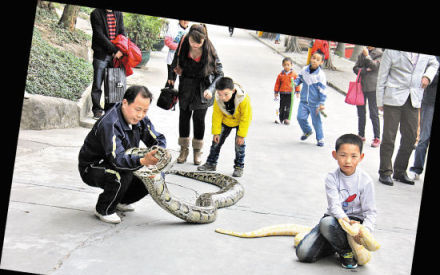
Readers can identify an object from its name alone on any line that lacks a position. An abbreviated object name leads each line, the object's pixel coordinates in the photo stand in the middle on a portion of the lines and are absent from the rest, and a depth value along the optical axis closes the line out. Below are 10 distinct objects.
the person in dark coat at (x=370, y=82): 9.07
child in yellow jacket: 6.61
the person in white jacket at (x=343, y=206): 4.31
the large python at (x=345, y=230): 4.18
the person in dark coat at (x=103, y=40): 8.30
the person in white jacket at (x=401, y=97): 7.07
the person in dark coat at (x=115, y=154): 4.78
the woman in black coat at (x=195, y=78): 6.86
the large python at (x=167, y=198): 4.92
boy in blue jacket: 8.95
